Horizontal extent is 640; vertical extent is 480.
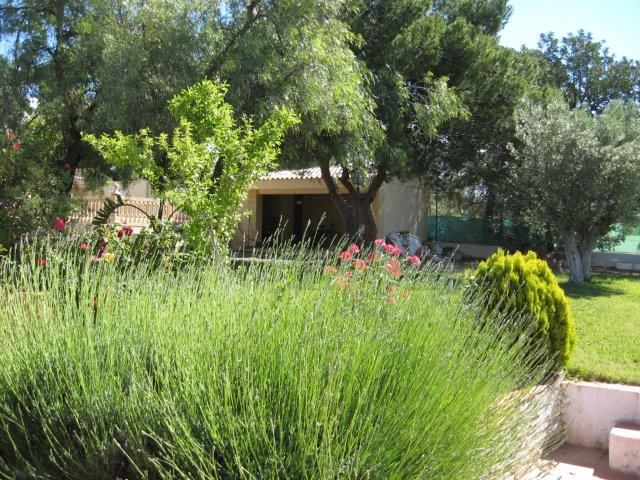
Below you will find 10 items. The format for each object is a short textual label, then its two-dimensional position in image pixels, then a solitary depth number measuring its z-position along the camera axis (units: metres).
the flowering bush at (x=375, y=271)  3.63
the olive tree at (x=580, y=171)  14.63
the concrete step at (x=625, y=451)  4.79
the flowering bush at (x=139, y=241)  6.72
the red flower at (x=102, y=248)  6.76
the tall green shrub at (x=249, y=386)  2.30
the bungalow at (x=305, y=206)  22.97
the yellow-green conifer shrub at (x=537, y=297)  5.52
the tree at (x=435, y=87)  16.17
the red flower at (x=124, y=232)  7.26
